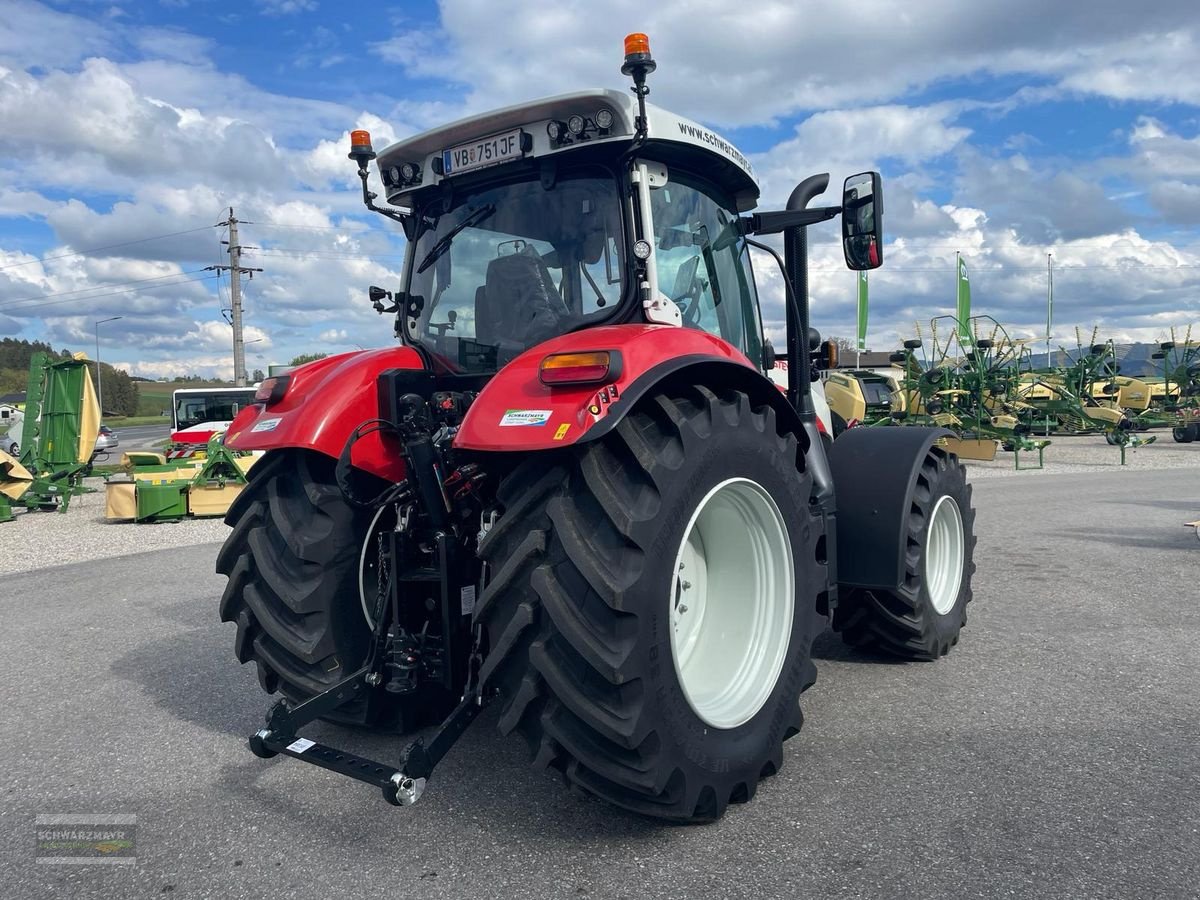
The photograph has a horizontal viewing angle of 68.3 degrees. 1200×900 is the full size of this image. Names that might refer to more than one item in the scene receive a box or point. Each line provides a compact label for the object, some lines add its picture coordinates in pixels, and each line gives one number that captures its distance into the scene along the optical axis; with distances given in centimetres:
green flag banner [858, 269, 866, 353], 1541
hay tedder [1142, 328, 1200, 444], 2156
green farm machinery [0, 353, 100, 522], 1329
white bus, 2473
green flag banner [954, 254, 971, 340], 2191
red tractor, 254
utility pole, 3394
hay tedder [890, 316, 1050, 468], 1784
